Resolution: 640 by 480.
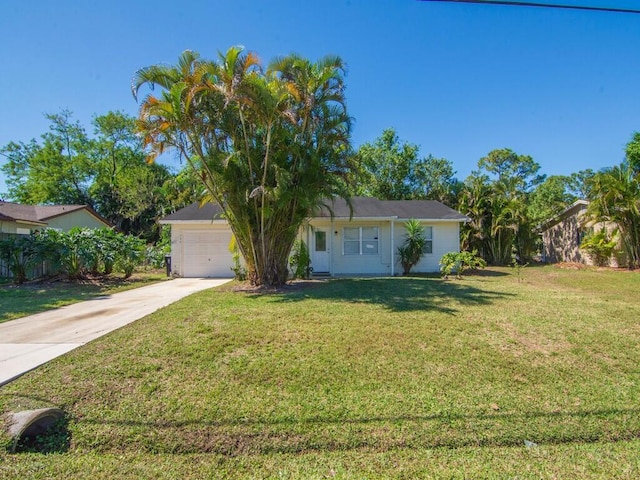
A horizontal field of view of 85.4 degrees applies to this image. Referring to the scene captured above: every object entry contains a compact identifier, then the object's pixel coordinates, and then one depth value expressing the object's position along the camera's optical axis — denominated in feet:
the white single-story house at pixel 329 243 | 49.03
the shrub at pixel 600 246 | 56.10
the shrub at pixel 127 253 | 42.90
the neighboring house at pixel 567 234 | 62.49
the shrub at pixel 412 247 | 48.29
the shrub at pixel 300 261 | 38.65
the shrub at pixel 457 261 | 42.60
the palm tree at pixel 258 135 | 27.30
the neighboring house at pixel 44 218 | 49.56
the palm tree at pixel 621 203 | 50.37
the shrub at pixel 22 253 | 37.88
